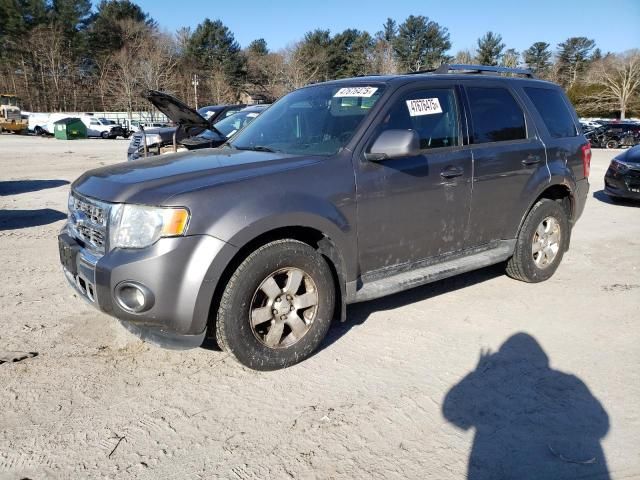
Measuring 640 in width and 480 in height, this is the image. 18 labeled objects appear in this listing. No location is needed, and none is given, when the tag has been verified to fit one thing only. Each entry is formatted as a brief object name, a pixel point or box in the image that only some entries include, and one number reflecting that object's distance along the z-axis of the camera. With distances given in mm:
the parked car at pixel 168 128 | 6973
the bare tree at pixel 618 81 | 55000
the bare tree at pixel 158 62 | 53875
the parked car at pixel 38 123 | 42406
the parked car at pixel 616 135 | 27219
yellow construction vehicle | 43688
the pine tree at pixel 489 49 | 69750
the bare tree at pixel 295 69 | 55688
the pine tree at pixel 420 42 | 65750
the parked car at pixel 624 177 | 9492
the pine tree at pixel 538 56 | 79625
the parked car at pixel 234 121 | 8936
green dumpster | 36125
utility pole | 57641
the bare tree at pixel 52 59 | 58469
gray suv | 2990
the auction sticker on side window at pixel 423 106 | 3957
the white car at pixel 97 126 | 40875
